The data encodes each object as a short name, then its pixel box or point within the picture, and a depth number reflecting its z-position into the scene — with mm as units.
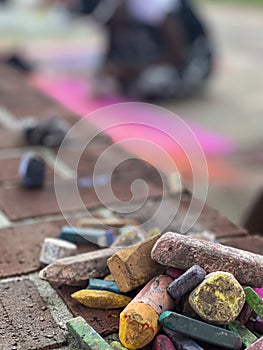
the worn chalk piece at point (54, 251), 378
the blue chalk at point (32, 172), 486
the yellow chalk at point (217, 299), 295
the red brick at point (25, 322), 309
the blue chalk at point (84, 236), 399
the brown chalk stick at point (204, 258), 315
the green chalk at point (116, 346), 300
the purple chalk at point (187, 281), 302
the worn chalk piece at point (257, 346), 286
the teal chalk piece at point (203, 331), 292
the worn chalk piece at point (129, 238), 379
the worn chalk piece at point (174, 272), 322
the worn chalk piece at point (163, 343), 294
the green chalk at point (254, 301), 304
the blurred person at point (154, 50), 1744
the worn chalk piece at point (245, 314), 310
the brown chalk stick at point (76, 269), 347
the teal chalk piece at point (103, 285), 335
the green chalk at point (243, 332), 299
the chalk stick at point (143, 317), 296
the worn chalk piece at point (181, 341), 291
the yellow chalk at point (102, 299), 331
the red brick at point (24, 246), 380
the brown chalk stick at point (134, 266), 329
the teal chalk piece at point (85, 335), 297
